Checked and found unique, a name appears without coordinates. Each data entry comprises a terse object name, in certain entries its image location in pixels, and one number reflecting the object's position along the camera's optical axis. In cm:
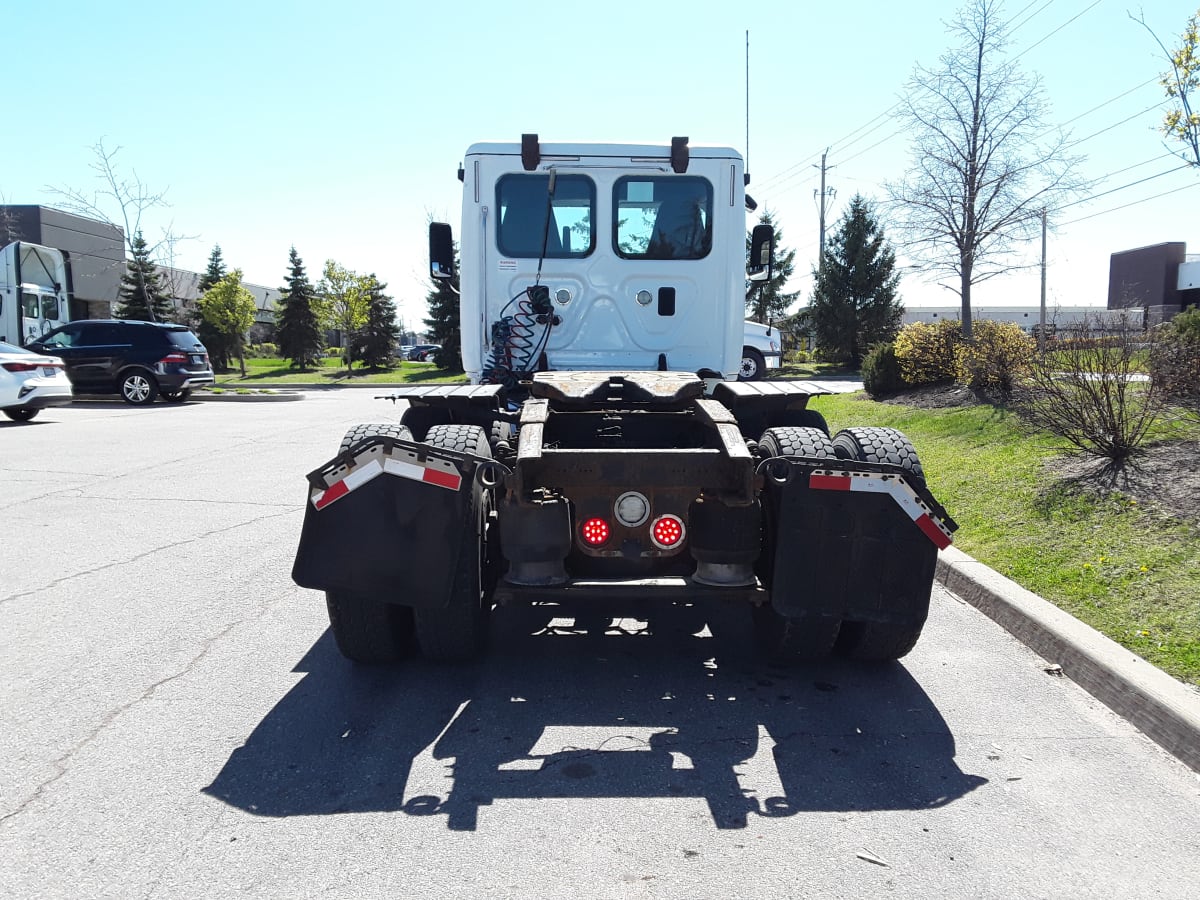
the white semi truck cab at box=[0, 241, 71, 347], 2150
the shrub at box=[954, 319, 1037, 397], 1105
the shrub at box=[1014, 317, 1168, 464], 679
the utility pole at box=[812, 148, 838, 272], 4312
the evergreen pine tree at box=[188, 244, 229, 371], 4419
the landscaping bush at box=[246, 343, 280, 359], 5971
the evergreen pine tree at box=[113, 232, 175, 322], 3703
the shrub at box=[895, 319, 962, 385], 1390
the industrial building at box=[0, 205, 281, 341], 3553
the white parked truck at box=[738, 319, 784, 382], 2409
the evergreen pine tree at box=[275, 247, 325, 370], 4622
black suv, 2020
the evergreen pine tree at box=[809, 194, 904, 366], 3712
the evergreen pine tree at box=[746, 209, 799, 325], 4706
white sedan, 1537
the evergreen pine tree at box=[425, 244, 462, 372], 4284
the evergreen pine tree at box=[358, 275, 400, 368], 4722
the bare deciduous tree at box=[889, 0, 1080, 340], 1505
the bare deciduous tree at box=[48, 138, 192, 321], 2836
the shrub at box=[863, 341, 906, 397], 1478
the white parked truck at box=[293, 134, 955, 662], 378
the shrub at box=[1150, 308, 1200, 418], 691
